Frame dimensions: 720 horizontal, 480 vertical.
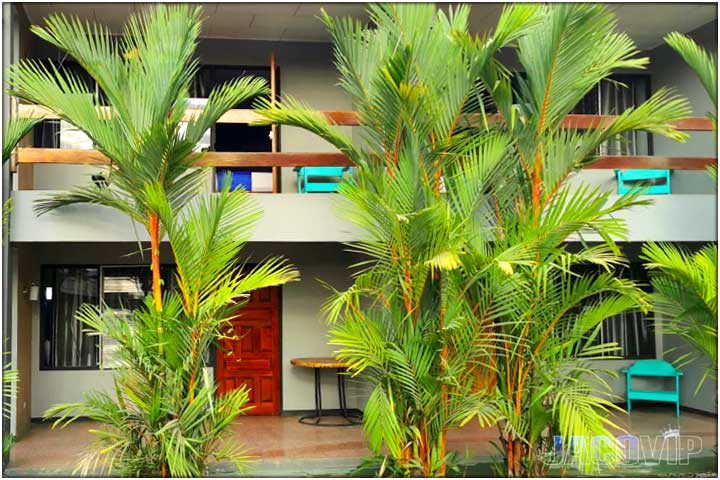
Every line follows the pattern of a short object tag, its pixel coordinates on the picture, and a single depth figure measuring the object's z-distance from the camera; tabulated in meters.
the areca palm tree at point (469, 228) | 7.49
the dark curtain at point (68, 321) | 12.10
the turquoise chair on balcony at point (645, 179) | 11.34
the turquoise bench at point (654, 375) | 11.96
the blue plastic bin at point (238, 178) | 11.95
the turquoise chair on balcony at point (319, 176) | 10.84
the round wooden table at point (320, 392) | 11.57
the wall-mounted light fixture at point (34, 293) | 11.17
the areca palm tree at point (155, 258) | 7.47
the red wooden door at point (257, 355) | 12.57
